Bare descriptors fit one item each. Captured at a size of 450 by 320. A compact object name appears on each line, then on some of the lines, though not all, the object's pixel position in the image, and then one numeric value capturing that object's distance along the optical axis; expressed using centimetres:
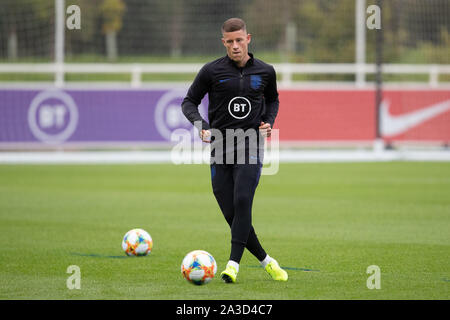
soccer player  1584
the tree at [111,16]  6303
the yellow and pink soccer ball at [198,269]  1552
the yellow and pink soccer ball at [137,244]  1928
